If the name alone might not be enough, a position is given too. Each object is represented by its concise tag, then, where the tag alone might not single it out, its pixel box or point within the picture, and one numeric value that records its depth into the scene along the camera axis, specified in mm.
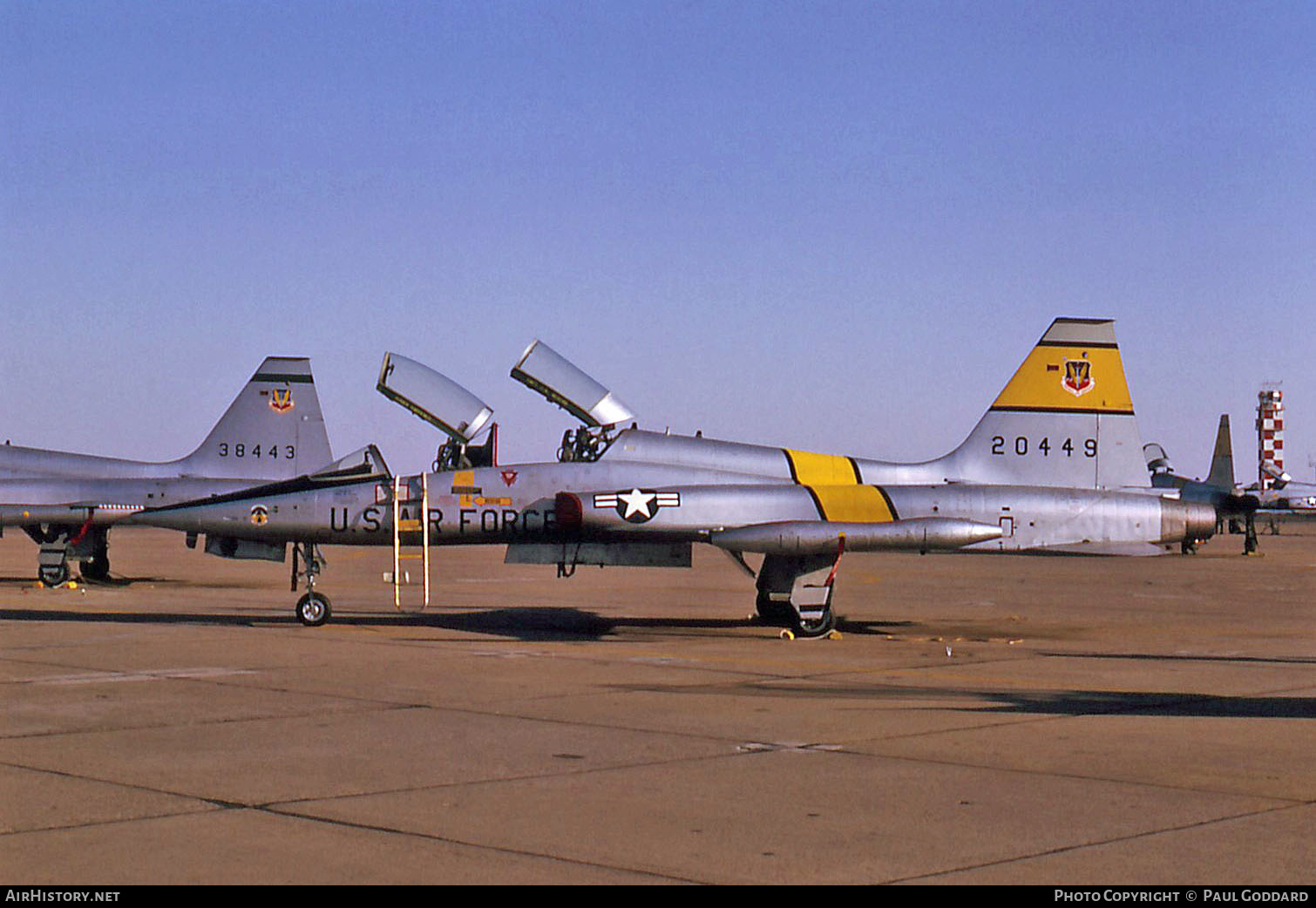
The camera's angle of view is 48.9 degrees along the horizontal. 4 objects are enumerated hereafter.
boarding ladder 17953
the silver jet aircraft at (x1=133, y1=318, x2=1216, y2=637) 17859
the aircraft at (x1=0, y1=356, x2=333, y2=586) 28781
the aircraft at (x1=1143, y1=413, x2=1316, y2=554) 38562
